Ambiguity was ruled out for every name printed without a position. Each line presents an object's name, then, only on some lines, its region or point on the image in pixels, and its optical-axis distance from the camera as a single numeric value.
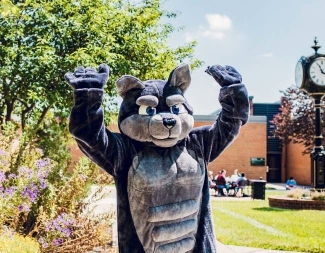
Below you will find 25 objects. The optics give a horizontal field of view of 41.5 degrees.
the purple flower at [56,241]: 5.14
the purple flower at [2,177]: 4.81
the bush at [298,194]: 12.37
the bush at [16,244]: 4.17
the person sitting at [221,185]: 18.06
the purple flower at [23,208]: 5.02
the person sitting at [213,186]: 18.66
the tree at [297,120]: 24.94
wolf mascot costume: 2.66
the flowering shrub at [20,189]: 4.86
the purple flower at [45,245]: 5.03
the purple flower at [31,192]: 5.09
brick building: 30.50
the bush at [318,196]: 11.71
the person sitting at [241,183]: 18.59
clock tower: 12.38
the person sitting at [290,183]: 23.68
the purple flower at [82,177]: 5.83
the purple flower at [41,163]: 5.49
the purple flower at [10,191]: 4.84
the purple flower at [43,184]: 5.45
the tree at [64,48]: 8.30
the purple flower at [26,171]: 5.36
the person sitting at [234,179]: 19.07
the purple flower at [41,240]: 5.11
